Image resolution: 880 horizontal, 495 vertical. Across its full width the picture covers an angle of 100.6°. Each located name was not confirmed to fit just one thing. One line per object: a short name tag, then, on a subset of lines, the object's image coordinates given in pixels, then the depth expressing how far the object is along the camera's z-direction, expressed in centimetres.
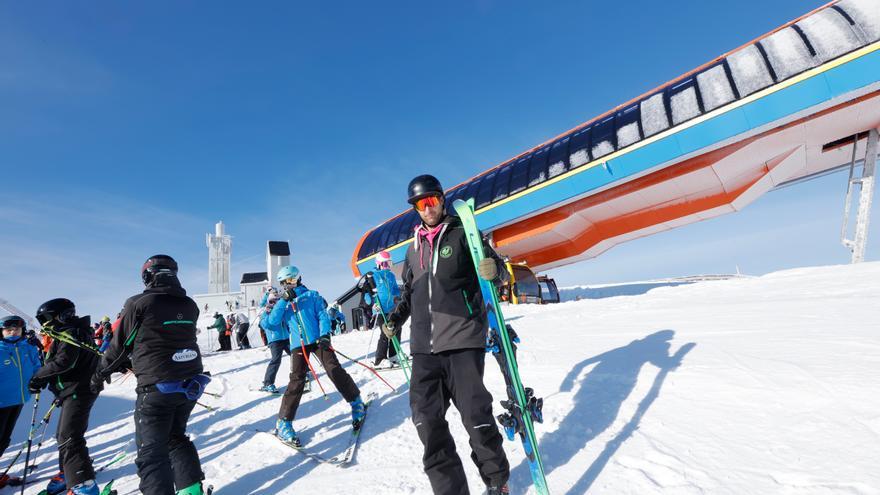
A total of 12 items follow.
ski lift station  909
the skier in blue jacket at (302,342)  420
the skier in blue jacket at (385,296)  689
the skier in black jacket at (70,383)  345
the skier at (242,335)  1788
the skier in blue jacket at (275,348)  673
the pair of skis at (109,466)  336
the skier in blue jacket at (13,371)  418
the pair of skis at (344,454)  349
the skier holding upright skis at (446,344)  229
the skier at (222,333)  1616
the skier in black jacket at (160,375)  261
